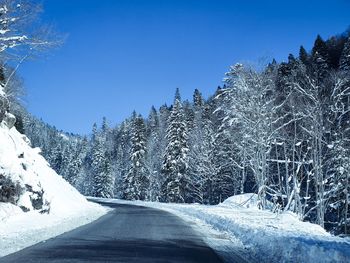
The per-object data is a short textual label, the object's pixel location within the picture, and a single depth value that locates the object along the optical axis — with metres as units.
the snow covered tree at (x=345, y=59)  33.53
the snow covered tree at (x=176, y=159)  55.75
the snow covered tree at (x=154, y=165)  71.19
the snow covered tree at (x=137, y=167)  64.44
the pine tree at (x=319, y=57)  34.75
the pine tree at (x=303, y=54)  46.57
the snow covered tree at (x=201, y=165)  55.78
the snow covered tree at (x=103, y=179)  78.94
